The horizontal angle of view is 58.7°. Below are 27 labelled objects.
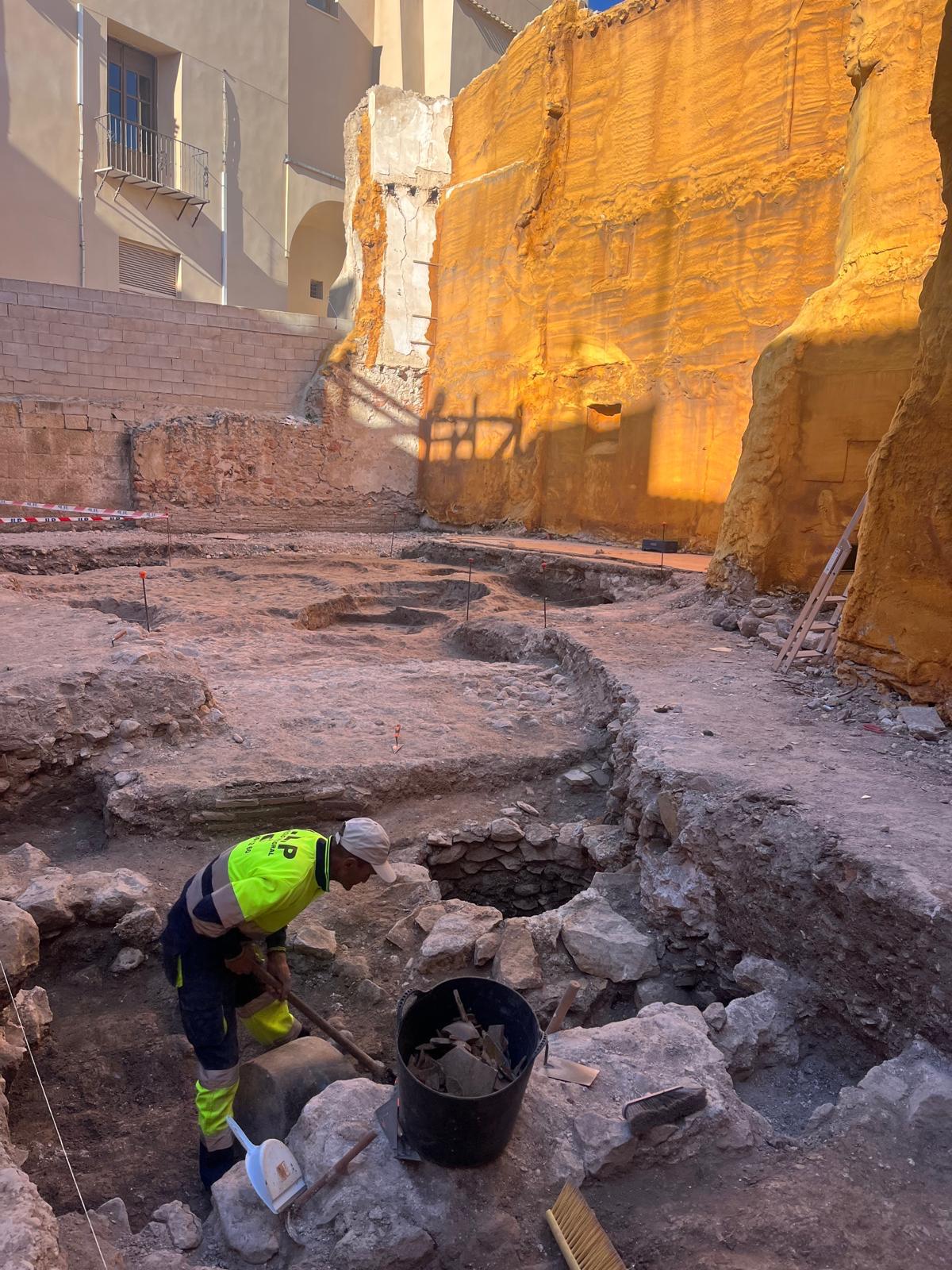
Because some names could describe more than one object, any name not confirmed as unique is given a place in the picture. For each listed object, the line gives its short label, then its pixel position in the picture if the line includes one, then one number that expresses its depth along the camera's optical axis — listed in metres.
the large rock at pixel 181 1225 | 2.39
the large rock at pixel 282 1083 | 2.96
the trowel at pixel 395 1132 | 2.37
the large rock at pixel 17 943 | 3.13
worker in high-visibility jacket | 2.89
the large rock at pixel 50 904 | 3.74
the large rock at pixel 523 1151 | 2.22
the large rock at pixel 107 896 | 3.90
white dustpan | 2.33
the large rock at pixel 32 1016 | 3.15
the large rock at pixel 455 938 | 3.71
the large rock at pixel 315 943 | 3.85
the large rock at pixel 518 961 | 3.56
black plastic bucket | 2.26
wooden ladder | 5.94
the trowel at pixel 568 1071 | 2.69
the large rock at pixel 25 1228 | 1.81
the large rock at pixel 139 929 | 3.87
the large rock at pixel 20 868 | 3.91
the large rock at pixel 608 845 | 4.46
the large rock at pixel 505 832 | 4.79
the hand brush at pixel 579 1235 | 2.13
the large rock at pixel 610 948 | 3.65
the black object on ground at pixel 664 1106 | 2.49
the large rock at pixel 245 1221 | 2.29
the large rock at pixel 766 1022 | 2.97
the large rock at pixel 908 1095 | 2.51
